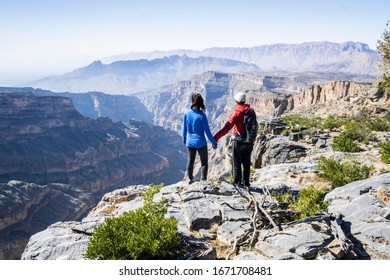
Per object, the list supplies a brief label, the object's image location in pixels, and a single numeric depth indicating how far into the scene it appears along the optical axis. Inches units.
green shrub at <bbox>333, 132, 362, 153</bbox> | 800.3
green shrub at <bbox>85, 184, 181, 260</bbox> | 240.5
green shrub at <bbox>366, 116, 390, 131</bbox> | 1171.3
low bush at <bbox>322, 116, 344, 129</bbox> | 1312.7
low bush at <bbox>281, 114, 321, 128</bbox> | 1375.2
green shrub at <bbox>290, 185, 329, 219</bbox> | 308.3
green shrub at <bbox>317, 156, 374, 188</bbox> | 478.9
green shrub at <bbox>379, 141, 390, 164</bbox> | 594.4
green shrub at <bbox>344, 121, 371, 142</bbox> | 983.0
